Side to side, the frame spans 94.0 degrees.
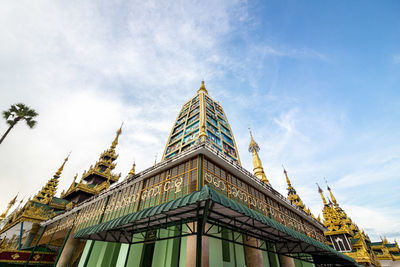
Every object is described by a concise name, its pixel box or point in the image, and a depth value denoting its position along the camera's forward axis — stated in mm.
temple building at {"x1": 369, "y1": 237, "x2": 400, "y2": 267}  45625
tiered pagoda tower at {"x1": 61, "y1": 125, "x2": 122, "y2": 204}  41312
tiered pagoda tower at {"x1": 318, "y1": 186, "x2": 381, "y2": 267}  30047
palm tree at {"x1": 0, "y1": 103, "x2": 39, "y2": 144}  24625
